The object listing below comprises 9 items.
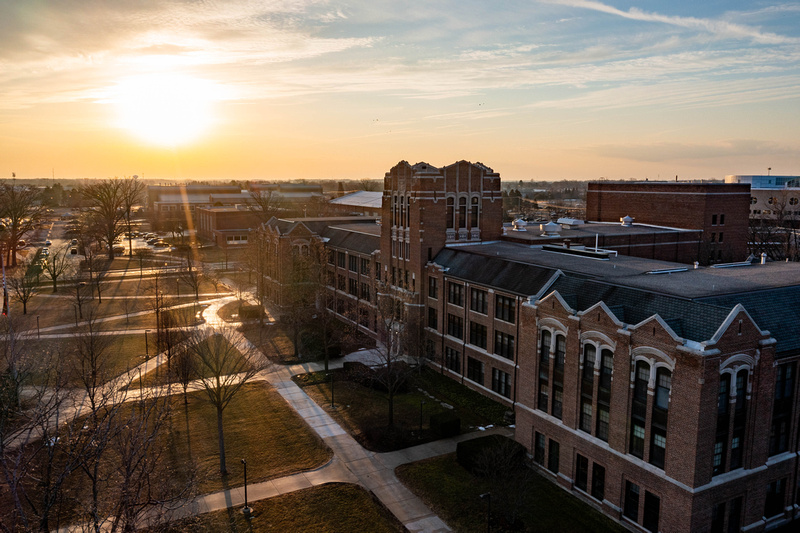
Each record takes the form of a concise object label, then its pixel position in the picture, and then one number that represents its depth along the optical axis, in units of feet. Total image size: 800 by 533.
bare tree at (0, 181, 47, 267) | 333.42
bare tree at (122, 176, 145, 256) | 428.81
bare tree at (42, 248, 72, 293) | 271.55
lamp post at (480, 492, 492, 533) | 89.23
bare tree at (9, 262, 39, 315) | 229.66
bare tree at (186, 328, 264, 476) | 112.47
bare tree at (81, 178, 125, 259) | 388.16
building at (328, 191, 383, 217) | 490.61
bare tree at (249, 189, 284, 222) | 440.45
